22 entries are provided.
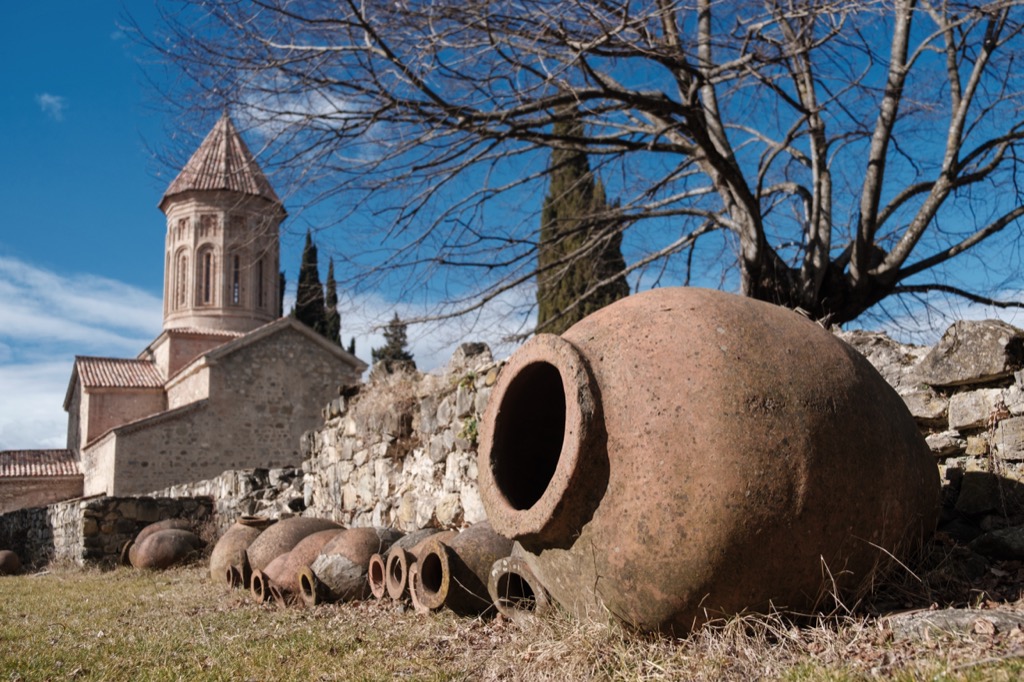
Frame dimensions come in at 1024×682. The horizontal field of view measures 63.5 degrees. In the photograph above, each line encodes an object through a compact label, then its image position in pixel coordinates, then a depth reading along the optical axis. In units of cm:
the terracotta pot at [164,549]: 988
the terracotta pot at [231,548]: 758
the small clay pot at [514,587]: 396
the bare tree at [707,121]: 636
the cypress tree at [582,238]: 952
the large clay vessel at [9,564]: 1190
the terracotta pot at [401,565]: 506
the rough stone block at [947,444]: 456
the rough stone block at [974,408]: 441
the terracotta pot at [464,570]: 457
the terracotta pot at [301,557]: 586
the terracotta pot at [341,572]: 558
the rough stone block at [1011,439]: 423
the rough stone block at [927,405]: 466
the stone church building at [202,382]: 2097
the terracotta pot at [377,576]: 539
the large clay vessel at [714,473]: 299
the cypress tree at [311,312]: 2883
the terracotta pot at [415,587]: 482
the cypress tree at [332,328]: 2826
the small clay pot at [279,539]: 659
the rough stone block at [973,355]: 435
